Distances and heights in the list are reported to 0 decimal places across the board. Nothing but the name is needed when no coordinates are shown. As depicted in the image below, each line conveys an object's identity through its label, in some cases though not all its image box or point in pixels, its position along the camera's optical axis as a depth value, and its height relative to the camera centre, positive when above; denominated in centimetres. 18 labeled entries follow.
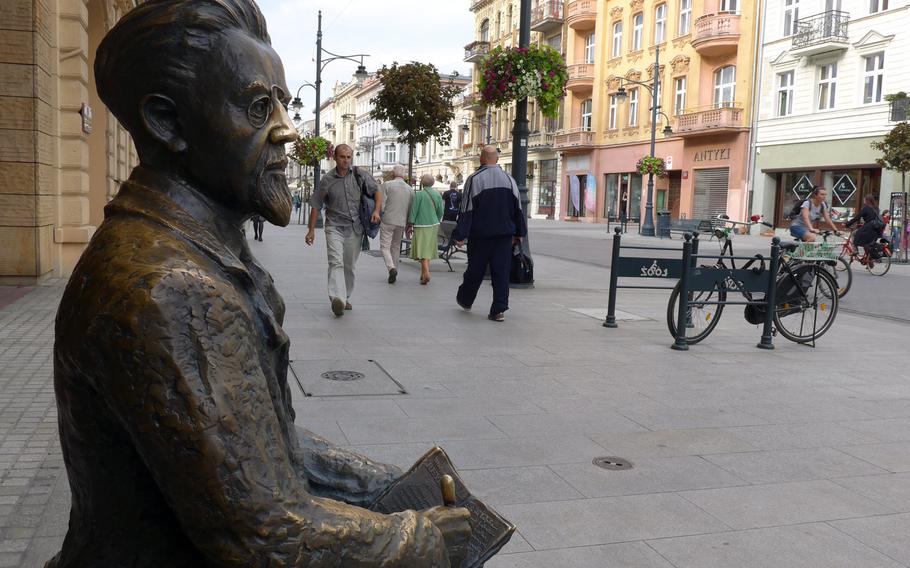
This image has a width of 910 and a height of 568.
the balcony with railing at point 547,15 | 4916 +1207
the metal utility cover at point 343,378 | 563 -124
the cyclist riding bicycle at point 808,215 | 1216 +14
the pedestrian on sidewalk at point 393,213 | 1294 -6
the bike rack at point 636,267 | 867 -51
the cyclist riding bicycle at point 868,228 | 1814 -2
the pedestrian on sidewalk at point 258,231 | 2047 -67
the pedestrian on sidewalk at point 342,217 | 908 -11
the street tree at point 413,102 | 2383 +317
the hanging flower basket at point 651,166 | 3616 +235
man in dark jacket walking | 895 -11
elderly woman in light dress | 1264 -24
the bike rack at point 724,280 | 773 -56
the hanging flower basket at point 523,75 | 1229 +209
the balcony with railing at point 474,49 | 5916 +1188
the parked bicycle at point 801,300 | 833 -77
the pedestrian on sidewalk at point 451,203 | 1905 +20
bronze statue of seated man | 94 -17
